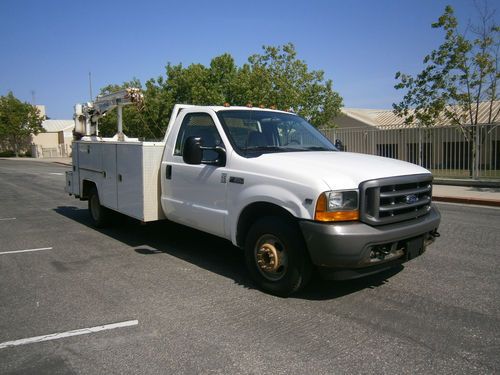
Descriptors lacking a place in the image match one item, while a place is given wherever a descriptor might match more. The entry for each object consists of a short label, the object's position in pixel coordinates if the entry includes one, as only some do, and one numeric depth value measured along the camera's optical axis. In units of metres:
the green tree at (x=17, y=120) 58.88
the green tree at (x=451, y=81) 17.48
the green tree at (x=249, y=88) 29.55
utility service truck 4.09
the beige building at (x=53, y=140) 60.99
